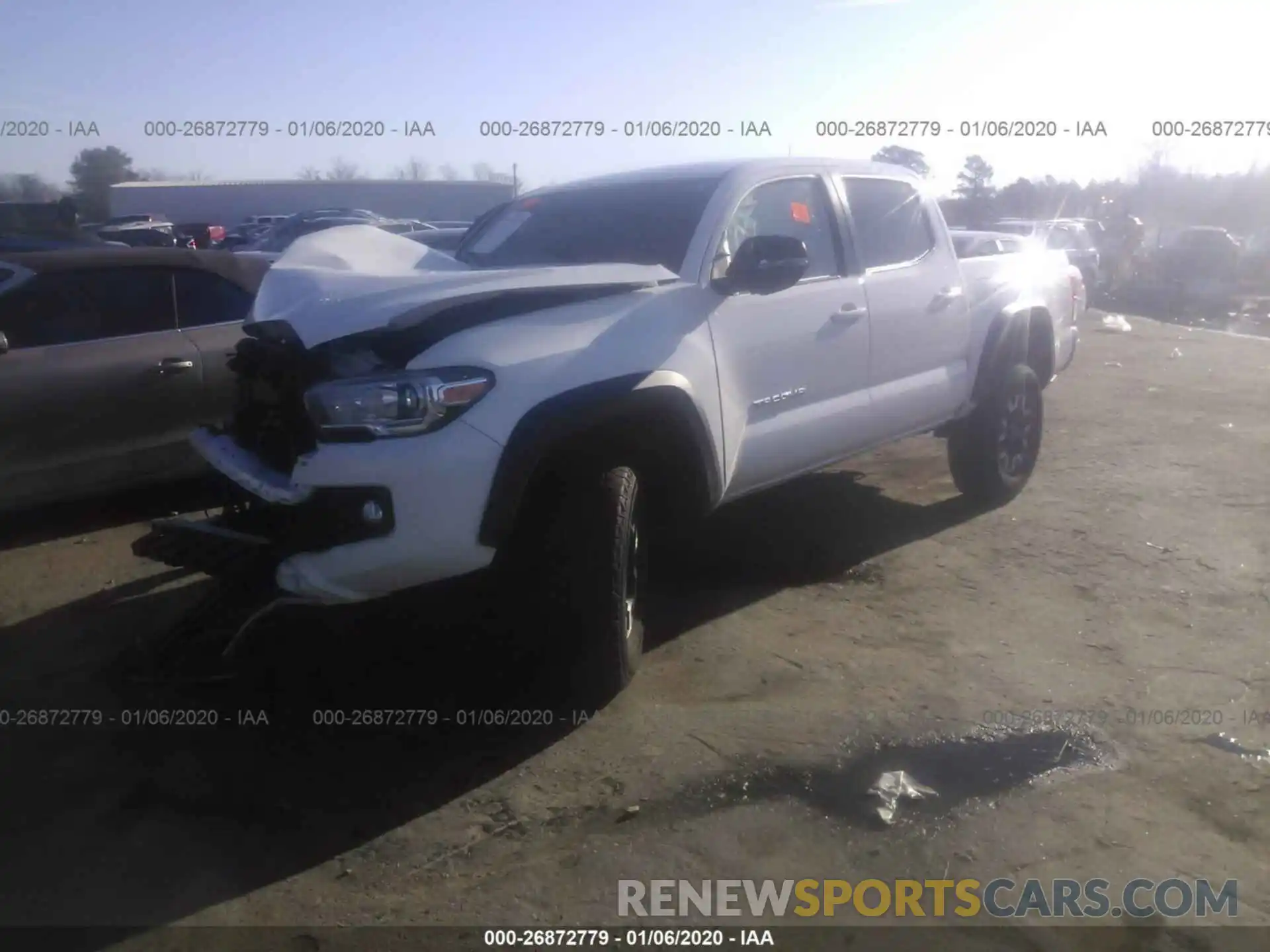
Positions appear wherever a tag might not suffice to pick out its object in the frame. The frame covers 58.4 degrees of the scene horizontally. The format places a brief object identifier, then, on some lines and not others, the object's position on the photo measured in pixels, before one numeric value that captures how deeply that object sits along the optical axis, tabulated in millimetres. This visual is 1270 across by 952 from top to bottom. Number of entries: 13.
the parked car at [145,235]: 20750
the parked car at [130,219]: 27938
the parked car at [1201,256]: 22547
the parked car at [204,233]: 24344
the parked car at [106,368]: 5473
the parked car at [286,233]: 21047
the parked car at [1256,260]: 25594
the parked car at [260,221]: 30703
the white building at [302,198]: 39809
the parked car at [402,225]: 16117
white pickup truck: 3504
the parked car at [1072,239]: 20625
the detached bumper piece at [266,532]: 3477
